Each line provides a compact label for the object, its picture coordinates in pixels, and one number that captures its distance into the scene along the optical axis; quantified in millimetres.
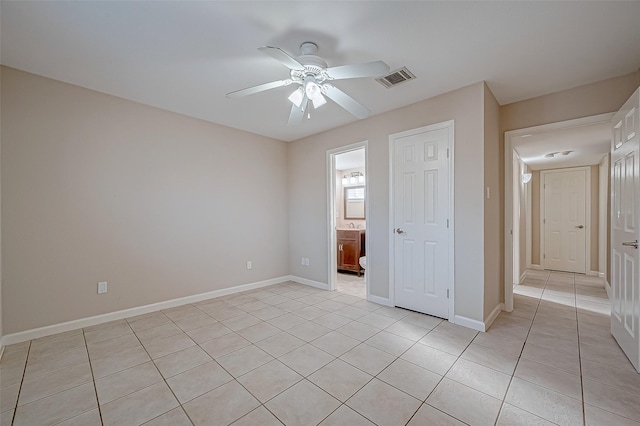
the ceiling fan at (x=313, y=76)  1842
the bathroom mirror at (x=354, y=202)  6367
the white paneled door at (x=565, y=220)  5637
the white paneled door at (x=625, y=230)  2066
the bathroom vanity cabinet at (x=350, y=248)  5273
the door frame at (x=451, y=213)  2912
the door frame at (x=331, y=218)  4254
